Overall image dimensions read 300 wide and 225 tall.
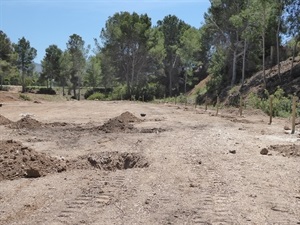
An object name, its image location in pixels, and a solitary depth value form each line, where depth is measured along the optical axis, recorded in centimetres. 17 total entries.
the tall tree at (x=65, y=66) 4857
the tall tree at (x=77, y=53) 4840
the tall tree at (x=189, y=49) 3735
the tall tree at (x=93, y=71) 5090
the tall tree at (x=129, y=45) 3530
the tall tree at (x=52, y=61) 4857
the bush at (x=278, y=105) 1522
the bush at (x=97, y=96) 3902
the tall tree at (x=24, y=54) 4957
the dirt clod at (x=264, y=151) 680
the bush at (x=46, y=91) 4751
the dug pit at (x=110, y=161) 605
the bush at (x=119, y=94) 3586
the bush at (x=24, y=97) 3117
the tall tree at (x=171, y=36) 4368
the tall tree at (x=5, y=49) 4328
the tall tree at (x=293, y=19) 2069
